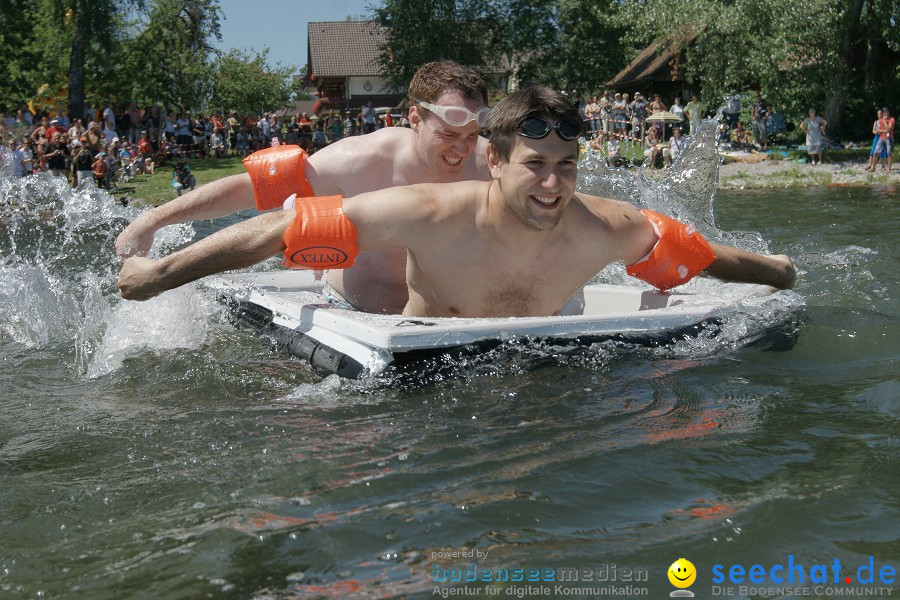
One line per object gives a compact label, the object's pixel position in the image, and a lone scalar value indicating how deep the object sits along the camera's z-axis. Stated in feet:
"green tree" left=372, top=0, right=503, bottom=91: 113.70
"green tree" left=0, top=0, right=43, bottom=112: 101.96
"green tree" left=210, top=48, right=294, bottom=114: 137.69
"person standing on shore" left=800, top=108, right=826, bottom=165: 68.69
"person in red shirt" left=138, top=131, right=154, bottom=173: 68.59
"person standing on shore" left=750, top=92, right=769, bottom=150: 77.00
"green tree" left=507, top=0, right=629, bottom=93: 121.60
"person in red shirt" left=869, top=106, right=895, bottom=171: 62.64
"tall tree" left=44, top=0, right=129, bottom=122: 82.79
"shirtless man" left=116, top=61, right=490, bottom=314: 15.93
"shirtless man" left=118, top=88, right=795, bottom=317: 13.52
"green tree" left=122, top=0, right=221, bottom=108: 102.42
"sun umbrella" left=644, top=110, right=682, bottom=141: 73.41
